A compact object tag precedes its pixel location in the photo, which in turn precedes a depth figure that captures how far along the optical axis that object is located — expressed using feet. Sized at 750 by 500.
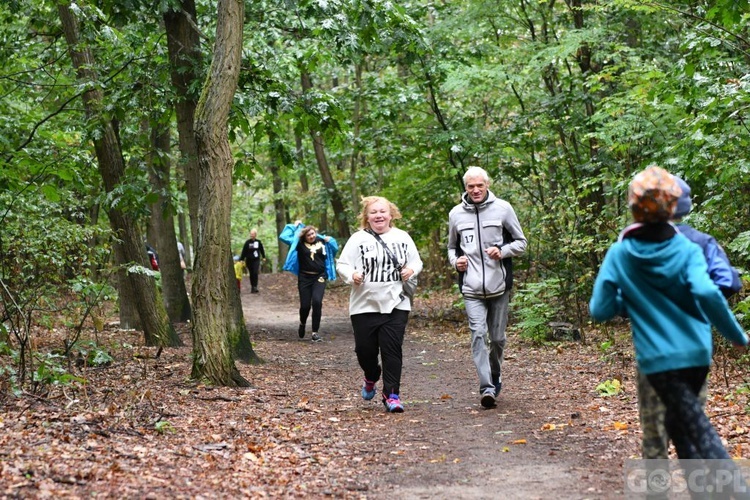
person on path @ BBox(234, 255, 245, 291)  73.88
